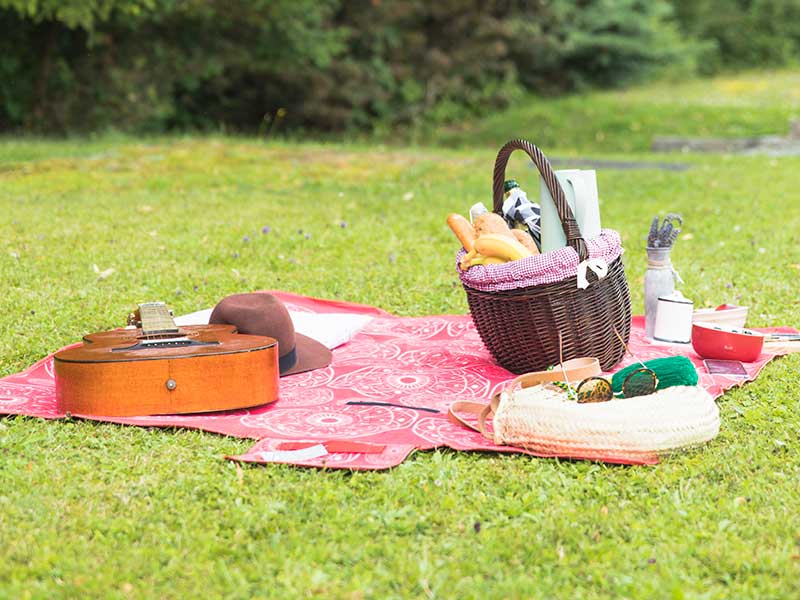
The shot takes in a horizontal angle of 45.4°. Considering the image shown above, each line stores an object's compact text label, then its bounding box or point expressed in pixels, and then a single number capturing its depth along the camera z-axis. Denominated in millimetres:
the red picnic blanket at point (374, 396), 2996
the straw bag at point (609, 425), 2912
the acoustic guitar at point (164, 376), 3230
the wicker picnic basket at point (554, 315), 3645
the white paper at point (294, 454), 2898
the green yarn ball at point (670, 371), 3248
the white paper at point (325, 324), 4273
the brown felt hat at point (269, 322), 3714
